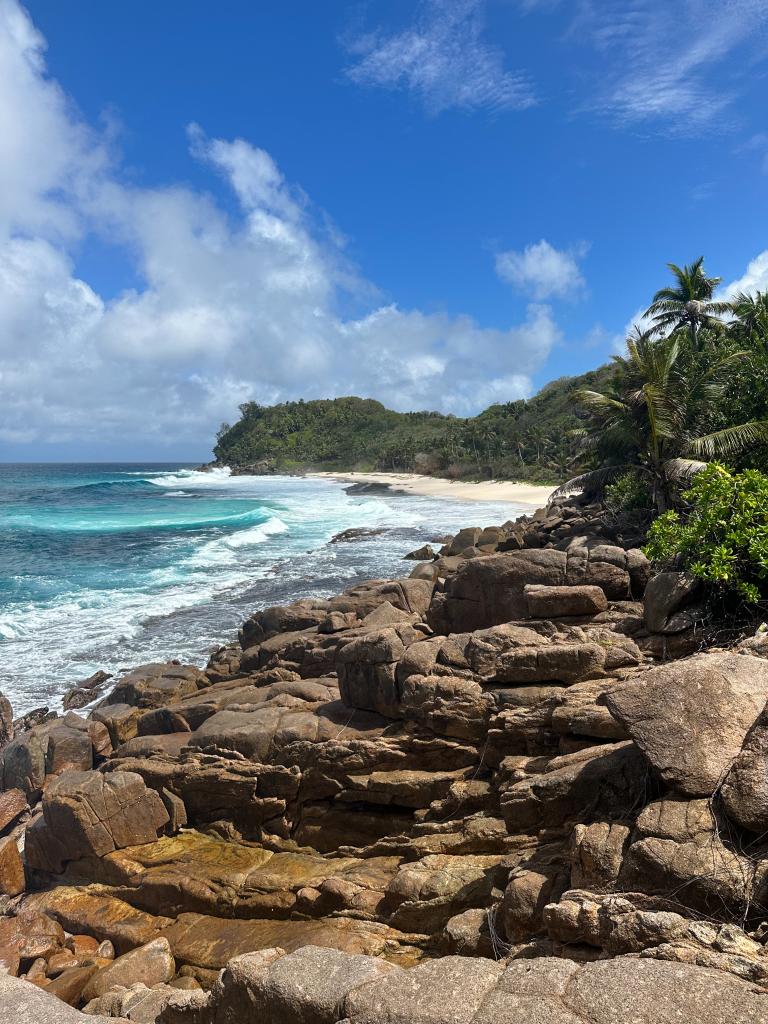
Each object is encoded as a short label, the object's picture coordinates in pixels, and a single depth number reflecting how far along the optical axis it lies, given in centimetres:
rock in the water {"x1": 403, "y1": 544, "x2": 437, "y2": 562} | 2883
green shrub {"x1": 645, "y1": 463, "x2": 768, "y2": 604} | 801
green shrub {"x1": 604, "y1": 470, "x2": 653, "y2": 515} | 1986
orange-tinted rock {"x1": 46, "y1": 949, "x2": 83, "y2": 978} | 804
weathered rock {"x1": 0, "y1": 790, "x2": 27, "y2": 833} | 1188
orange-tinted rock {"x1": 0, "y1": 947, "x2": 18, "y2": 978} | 795
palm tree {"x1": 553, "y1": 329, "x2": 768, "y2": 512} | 1638
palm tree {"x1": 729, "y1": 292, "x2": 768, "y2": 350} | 2482
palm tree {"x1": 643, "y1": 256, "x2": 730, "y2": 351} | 3550
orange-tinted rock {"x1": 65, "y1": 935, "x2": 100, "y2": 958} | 827
